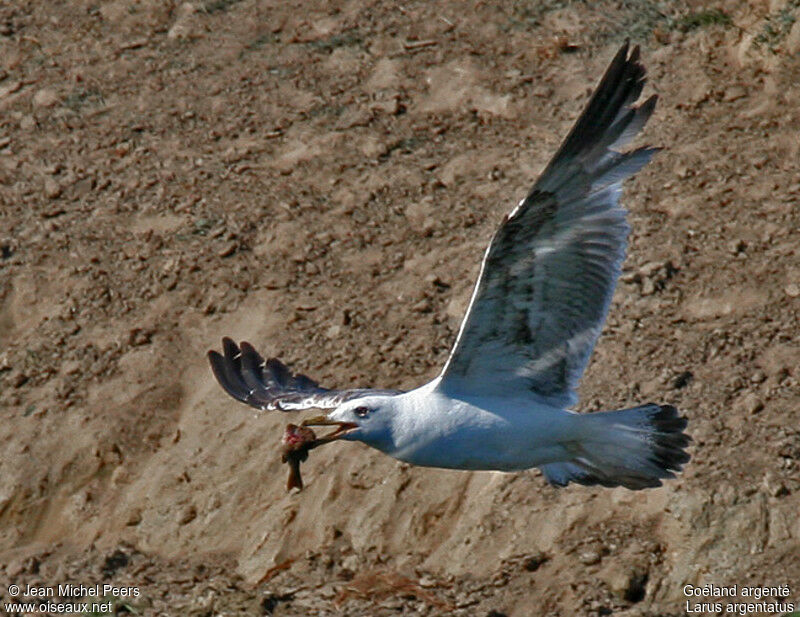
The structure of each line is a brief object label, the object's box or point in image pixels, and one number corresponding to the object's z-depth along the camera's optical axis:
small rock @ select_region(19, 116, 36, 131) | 21.95
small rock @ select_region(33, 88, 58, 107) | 22.25
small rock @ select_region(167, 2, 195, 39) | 22.83
